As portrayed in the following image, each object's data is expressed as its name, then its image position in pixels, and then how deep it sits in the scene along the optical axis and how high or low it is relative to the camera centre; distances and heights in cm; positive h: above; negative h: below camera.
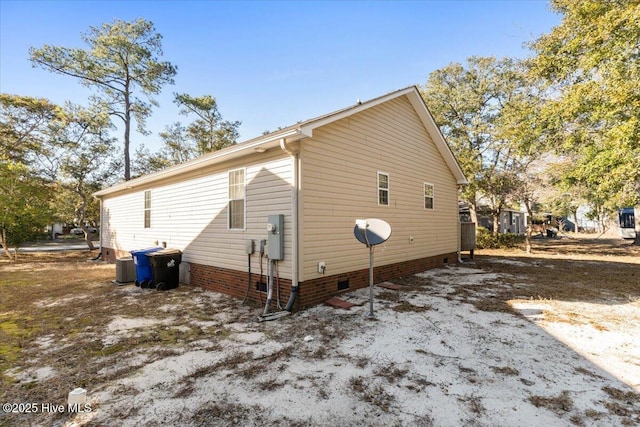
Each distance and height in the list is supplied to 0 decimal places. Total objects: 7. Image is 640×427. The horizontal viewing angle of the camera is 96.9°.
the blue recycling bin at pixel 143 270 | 796 -130
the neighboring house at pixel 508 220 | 2863 -10
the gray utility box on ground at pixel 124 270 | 869 -142
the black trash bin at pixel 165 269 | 780 -127
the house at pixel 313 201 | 597 +55
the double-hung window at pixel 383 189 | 804 +92
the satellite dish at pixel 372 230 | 539 -18
